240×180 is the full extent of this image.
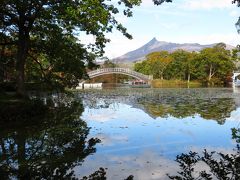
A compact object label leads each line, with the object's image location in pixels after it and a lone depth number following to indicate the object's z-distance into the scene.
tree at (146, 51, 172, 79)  56.28
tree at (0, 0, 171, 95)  9.50
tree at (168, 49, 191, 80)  53.55
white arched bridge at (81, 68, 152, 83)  43.54
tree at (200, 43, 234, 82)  51.26
